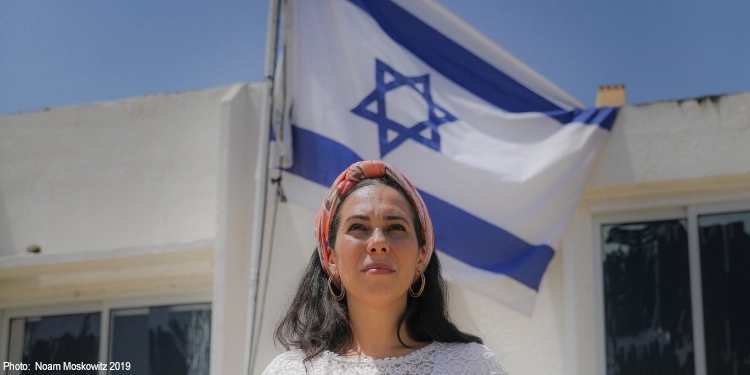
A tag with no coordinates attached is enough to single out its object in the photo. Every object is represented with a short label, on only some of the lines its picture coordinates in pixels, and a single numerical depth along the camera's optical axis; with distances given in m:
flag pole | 5.45
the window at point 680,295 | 5.35
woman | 2.76
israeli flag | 5.41
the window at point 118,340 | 6.48
